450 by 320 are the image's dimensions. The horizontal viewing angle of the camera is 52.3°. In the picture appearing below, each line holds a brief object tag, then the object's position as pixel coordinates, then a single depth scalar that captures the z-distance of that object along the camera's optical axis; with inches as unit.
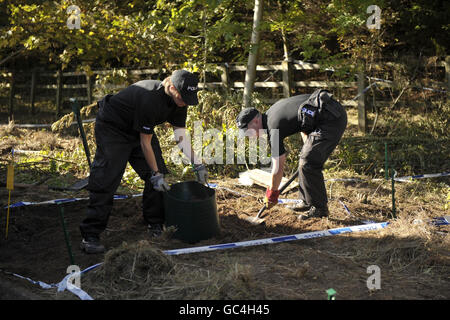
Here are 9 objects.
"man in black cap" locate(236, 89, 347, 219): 184.1
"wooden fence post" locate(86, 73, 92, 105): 478.8
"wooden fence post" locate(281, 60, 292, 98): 381.1
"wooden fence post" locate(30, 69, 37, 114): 546.2
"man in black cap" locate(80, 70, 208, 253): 156.2
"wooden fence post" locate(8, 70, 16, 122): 530.9
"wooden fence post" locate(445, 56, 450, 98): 338.6
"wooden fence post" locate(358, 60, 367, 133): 351.1
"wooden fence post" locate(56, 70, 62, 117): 521.7
